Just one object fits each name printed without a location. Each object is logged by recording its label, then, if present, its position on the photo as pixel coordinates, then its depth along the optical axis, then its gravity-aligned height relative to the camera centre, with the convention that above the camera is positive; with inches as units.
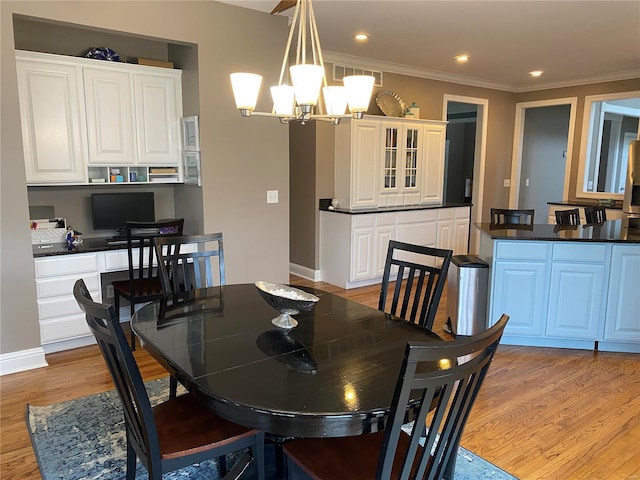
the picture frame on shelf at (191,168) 149.7 +3.2
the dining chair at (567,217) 171.2 -14.0
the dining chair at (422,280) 85.5 -20.0
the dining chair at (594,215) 184.4 -14.1
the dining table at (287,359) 53.1 -26.0
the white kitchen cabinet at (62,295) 129.2 -33.9
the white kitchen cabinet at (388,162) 207.3 +8.1
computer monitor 150.5 -10.8
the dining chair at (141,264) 130.3 -26.2
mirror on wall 260.7 +24.1
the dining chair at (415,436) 45.3 -28.3
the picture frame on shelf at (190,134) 148.0 +14.4
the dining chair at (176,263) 101.4 -19.8
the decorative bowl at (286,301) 73.8 -20.4
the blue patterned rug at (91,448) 84.0 -53.5
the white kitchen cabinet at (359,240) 206.4 -28.6
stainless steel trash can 147.1 -37.5
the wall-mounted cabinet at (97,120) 131.3 +17.7
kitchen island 136.6 -32.7
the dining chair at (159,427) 56.1 -36.4
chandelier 77.9 +15.3
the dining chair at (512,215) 173.0 -13.5
